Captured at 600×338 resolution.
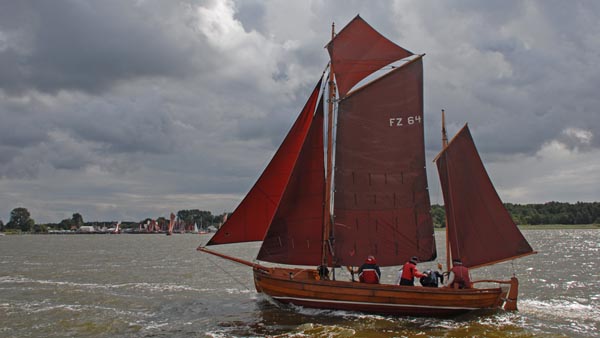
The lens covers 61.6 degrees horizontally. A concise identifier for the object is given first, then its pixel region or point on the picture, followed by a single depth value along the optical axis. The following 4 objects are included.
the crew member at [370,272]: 20.28
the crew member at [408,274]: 20.30
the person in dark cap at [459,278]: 20.52
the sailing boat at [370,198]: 22.33
